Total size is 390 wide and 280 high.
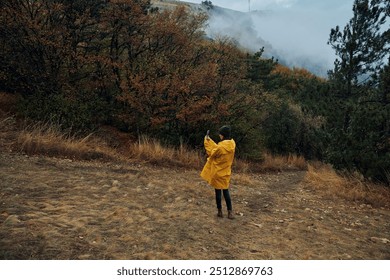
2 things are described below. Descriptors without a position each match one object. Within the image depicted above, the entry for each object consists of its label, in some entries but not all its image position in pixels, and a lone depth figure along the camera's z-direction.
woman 5.50
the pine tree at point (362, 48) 13.31
